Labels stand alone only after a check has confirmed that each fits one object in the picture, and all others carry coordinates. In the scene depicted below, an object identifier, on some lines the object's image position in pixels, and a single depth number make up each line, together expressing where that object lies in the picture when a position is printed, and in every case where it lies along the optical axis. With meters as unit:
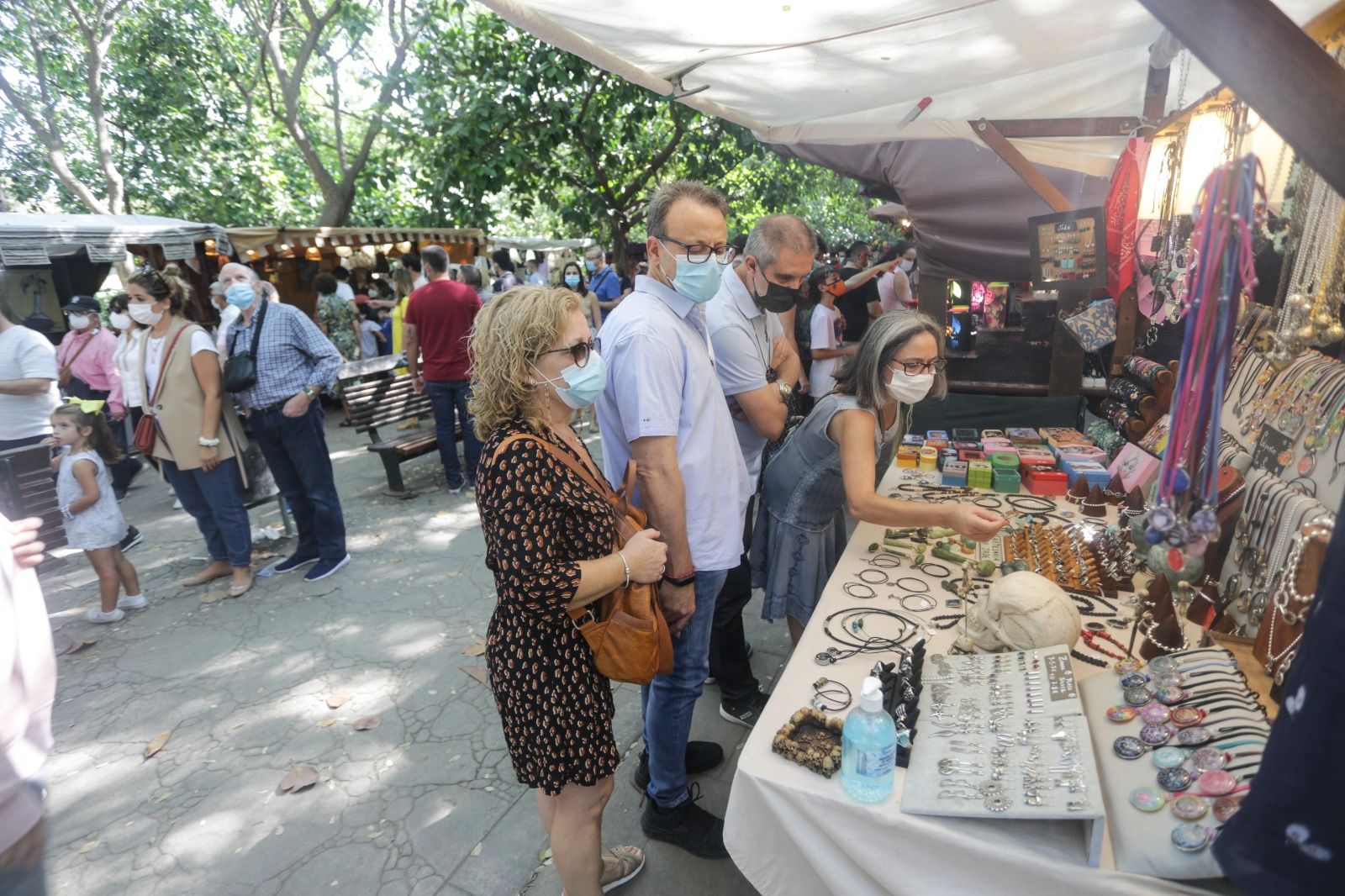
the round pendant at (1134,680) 1.47
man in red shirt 5.59
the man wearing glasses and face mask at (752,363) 2.61
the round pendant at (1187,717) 1.32
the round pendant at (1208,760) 1.21
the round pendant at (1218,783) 1.15
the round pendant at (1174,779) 1.20
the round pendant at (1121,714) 1.39
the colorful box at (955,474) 3.14
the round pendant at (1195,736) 1.27
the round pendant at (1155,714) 1.35
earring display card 1.19
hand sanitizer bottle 1.32
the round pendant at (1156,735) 1.31
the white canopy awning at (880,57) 2.08
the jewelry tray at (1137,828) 1.08
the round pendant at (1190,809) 1.13
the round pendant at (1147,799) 1.18
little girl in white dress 3.79
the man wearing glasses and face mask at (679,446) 1.96
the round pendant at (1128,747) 1.30
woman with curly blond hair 1.58
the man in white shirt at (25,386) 4.00
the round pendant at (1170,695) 1.39
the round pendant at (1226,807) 1.12
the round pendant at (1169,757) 1.25
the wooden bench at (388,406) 5.98
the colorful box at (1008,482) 3.06
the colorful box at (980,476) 3.11
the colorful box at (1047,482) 2.98
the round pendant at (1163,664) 1.50
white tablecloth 1.18
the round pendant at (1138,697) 1.43
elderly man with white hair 4.08
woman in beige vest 3.89
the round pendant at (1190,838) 1.09
